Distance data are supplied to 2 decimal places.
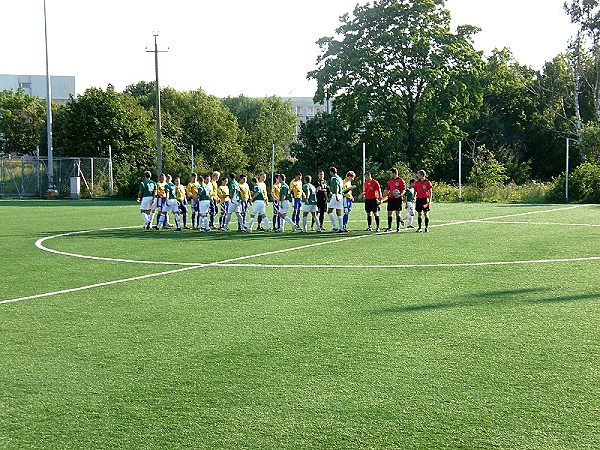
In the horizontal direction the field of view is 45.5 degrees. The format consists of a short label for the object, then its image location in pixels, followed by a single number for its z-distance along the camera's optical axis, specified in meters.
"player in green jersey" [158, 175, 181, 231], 22.47
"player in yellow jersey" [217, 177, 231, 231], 22.23
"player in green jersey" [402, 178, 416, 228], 22.03
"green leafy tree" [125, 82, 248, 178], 65.44
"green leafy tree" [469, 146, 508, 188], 44.72
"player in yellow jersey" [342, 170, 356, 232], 21.58
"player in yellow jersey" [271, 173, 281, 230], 21.71
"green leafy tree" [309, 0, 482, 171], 49.19
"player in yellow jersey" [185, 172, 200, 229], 23.22
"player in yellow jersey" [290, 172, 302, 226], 21.81
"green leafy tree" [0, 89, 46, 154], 66.00
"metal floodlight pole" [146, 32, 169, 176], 43.44
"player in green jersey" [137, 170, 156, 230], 22.20
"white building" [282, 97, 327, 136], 147.12
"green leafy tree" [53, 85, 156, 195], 53.16
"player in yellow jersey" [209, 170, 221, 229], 22.75
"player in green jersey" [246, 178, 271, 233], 21.17
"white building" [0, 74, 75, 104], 114.50
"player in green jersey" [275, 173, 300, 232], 21.28
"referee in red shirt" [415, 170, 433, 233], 20.58
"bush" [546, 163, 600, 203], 38.66
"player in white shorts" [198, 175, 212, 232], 21.75
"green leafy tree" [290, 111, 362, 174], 50.56
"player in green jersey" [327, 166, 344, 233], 21.44
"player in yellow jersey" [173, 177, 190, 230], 23.19
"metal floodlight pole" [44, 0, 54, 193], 45.25
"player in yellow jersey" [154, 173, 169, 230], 22.53
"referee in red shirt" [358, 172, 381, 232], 21.36
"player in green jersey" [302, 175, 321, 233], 21.55
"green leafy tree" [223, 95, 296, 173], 74.56
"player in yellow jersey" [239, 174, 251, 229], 22.00
